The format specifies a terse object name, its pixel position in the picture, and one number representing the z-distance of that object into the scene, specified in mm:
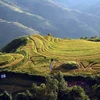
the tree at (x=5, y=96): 70062
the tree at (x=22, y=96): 64950
